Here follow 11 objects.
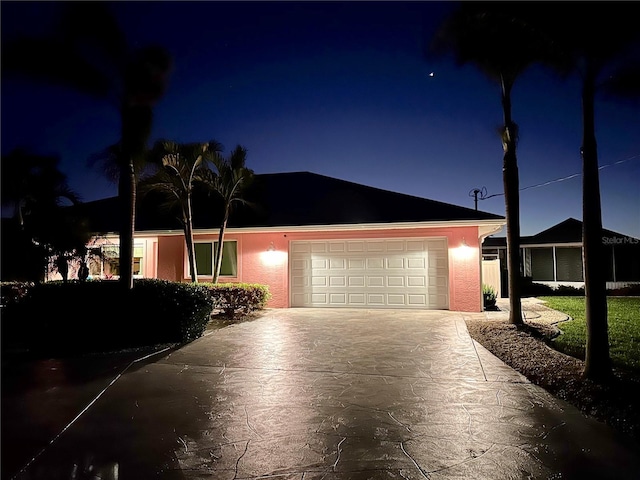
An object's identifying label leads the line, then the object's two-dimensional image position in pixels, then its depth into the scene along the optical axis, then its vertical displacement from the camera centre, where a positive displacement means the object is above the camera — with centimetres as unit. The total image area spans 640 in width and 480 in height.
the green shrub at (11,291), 1170 -69
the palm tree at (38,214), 1173 +162
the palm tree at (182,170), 1151 +285
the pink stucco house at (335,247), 1220 +60
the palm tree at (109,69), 747 +383
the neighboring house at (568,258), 2097 +26
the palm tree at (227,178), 1268 +279
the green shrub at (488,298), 1312 -115
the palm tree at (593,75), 498 +249
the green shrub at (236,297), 1147 -91
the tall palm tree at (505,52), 615 +414
